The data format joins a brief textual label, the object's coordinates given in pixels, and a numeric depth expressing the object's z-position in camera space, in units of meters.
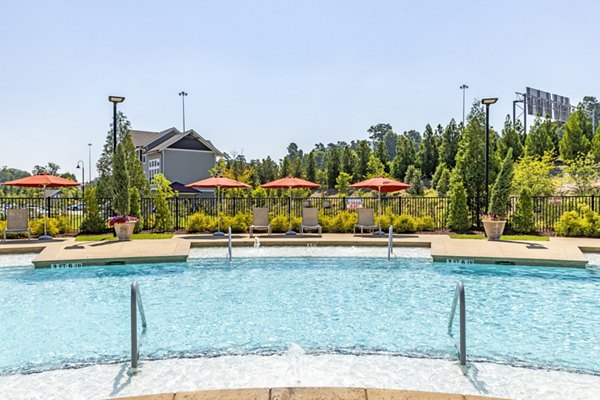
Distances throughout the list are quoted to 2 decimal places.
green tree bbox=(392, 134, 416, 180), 39.78
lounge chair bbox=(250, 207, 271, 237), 14.11
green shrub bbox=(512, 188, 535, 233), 13.68
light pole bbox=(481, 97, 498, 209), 13.45
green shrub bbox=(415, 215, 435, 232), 14.48
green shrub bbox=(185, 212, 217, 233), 14.59
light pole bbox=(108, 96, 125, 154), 12.91
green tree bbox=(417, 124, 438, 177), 39.94
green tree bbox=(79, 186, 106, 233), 14.18
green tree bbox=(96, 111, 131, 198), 19.88
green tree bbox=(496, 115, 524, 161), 35.06
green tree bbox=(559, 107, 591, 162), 34.31
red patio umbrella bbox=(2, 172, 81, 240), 13.26
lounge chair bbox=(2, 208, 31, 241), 12.88
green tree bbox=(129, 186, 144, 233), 14.30
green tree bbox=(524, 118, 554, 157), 34.69
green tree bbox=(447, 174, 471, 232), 14.12
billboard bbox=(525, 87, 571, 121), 58.12
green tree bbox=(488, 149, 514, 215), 13.43
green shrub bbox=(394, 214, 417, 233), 14.23
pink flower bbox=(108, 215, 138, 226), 12.67
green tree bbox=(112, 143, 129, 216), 13.52
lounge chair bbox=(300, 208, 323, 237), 14.07
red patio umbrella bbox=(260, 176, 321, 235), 14.21
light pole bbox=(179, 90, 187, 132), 57.10
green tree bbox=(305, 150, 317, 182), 42.00
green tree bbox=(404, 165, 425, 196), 30.98
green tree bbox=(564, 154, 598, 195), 23.12
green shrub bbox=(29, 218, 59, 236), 13.67
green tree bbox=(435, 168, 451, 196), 29.66
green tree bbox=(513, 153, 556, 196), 22.94
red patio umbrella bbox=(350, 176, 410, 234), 13.69
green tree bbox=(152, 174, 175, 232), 14.72
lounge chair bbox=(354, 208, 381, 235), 13.95
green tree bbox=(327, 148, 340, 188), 40.81
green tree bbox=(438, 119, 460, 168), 36.78
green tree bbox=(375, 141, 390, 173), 42.32
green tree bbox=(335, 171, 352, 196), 34.09
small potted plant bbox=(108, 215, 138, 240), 12.48
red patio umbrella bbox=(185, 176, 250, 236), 13.95
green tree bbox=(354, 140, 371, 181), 38.66
